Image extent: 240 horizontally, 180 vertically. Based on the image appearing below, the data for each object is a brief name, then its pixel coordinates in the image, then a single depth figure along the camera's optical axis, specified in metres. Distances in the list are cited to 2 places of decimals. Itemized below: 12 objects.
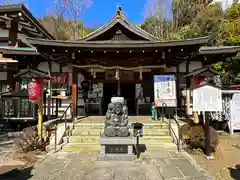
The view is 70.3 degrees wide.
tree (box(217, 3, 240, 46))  13.16
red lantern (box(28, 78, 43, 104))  6.01
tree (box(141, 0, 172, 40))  19.61
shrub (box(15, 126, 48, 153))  5.54
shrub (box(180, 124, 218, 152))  5.57
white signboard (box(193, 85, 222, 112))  5.06
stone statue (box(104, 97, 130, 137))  5.03
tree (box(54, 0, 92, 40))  20.82
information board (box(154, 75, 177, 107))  7.98
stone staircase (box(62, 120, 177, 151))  5.93
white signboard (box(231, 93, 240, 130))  7.87
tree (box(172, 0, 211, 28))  19.43
